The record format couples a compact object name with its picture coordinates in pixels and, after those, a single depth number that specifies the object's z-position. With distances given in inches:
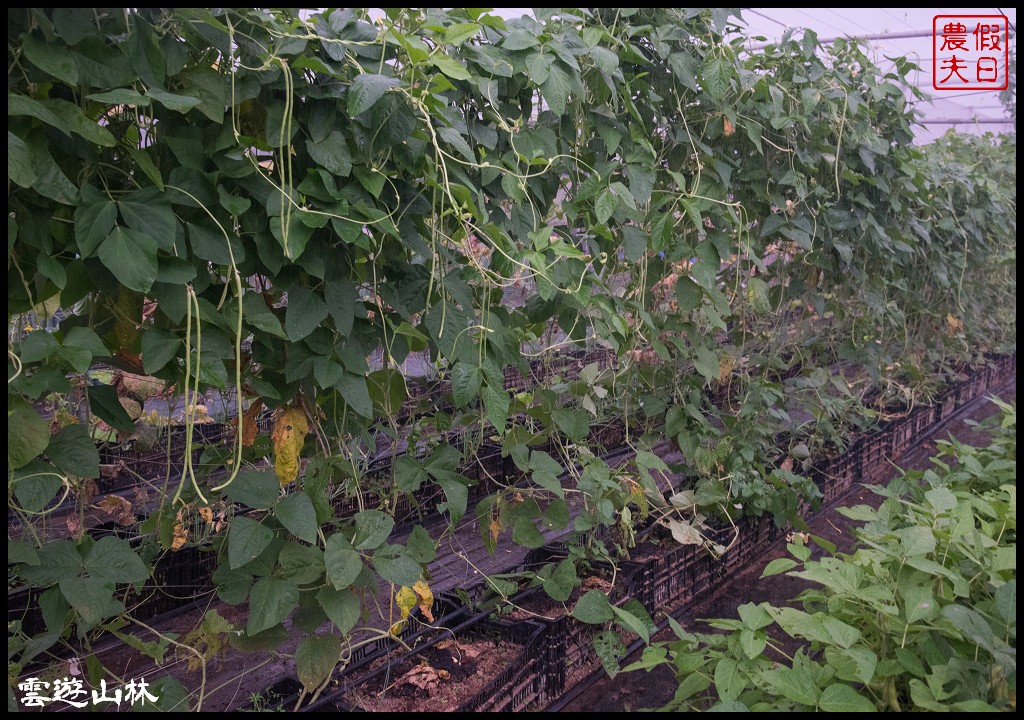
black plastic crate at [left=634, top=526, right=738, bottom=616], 82.2
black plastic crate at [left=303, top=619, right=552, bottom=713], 60.7
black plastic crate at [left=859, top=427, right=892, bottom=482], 136.6
